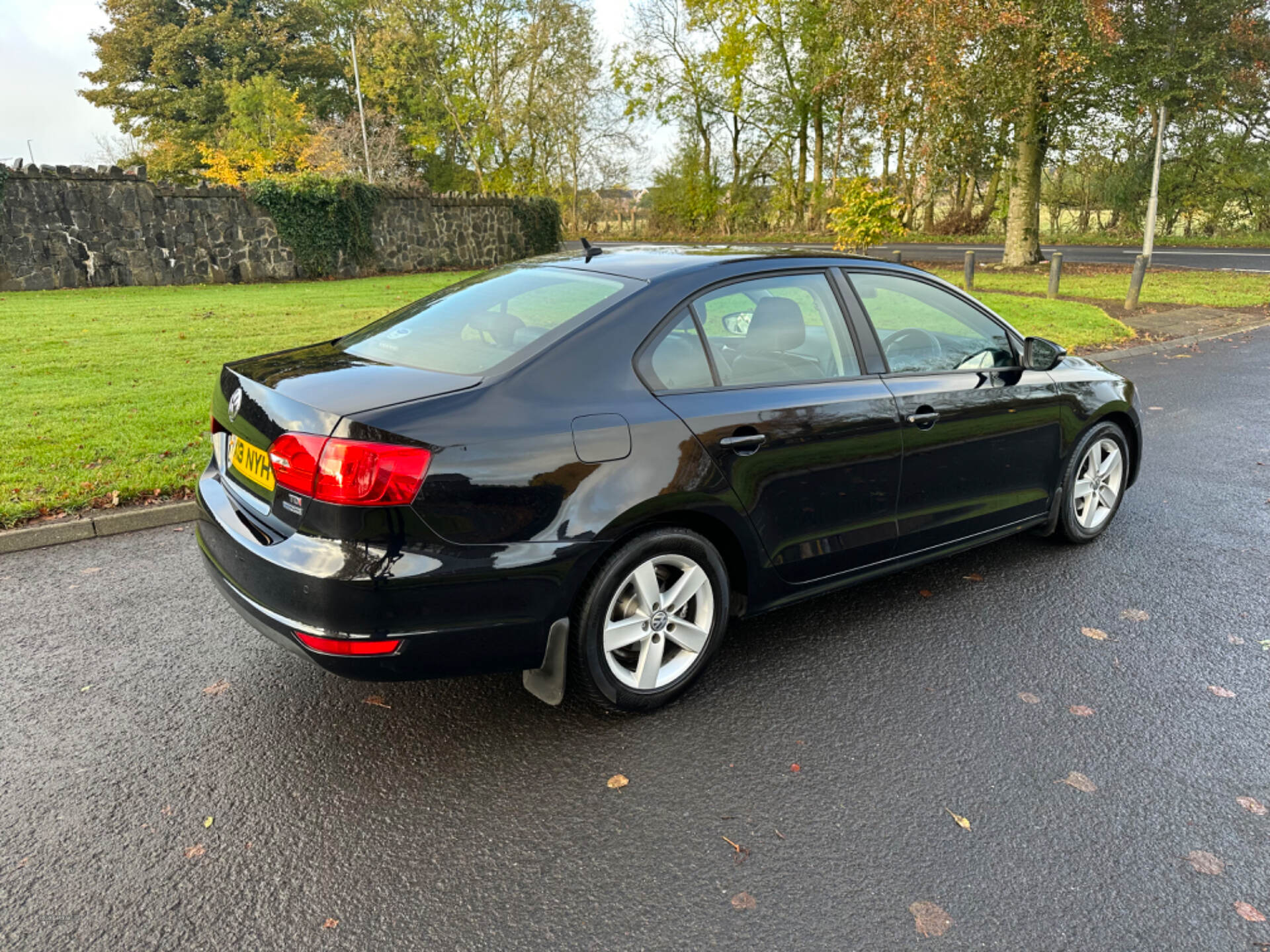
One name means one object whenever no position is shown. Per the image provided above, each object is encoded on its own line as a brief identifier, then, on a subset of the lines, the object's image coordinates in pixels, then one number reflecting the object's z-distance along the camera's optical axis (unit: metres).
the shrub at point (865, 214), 15.41
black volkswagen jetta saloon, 2.56
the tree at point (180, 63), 43.91
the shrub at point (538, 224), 28.36
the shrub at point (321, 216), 22.14
